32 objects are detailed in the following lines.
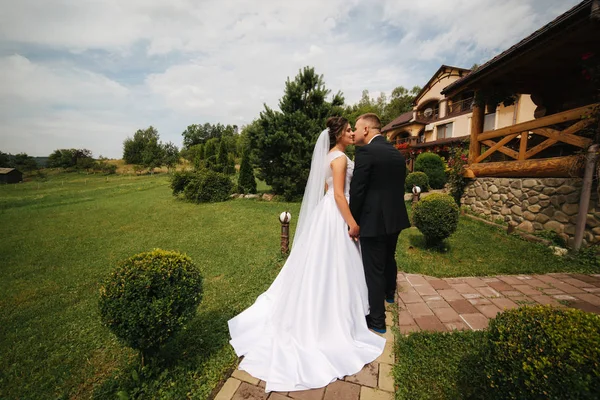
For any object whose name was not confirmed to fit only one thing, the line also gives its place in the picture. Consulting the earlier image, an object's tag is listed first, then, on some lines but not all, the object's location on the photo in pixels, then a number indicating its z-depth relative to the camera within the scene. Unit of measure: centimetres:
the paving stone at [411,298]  370
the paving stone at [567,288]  389
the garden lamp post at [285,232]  543
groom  282
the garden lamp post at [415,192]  813
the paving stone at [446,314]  326
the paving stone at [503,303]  352
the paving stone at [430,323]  307
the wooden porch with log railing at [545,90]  512
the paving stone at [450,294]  377
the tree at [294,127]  1311
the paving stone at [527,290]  386
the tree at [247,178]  1681
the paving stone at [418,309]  340
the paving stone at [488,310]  334
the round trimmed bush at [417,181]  1426
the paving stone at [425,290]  392
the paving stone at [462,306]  343
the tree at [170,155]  4112
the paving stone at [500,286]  404
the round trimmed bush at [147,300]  222
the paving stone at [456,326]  305
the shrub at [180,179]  1522
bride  250
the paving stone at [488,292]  383
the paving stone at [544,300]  358
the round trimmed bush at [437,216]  557
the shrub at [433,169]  1547
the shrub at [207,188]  1443
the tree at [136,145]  5292
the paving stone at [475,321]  309
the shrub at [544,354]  122
